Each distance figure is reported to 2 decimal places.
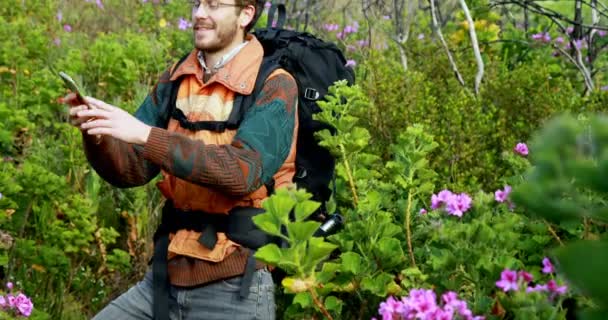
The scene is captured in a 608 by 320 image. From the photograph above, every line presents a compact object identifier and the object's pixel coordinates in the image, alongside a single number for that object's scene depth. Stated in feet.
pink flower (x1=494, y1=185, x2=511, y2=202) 7.92
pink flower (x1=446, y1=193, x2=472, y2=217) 7.39
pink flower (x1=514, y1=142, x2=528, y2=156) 9.25
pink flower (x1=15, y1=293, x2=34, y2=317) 9.53
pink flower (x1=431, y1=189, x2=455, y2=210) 7.60
